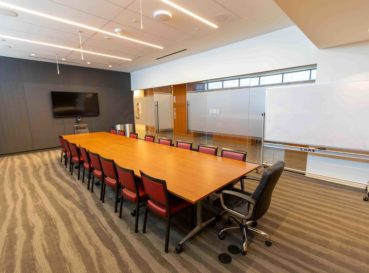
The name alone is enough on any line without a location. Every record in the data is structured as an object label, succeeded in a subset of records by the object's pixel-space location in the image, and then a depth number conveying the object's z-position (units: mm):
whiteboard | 3166
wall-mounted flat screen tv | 7050
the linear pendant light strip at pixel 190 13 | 2913
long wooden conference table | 1968
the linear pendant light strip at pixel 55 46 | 4254
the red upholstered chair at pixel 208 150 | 3394
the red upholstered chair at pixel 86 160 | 3459
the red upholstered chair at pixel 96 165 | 2990
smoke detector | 3762
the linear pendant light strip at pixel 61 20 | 2938
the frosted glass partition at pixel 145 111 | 7711
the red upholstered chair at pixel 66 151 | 4407
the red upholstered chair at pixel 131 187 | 2242
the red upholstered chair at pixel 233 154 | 2947
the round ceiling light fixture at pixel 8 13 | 3035
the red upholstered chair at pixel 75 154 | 3947
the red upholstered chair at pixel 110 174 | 2628
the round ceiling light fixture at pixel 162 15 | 3105
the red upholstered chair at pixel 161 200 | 1884
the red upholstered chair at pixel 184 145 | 3836
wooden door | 6532
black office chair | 1744
